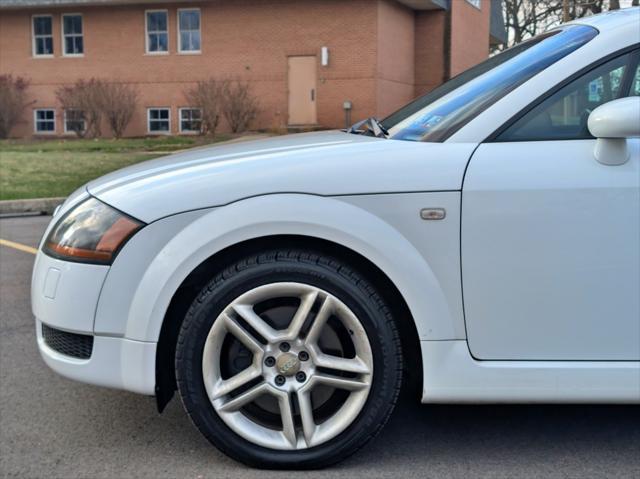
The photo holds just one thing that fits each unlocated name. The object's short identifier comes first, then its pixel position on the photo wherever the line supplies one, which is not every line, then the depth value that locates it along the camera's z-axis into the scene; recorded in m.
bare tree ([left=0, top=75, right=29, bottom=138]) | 27.91
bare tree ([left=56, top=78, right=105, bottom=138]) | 27.45
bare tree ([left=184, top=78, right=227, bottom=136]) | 26.69
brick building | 26.59
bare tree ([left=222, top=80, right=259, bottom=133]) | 26.64
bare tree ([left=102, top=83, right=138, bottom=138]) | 27.41
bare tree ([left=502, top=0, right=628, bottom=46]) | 15.05
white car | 2.85
